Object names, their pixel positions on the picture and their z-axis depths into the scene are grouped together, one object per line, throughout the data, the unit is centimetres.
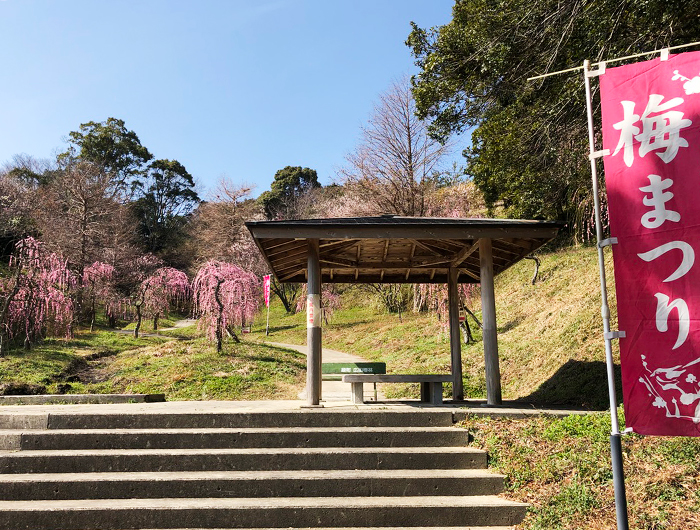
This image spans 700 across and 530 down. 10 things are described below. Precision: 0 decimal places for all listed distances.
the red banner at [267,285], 2971
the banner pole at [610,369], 360
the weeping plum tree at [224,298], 1759
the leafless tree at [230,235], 3997
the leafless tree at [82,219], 3088
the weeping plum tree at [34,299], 1738
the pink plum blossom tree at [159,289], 2889
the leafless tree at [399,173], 2266
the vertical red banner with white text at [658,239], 357
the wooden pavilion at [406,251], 756
